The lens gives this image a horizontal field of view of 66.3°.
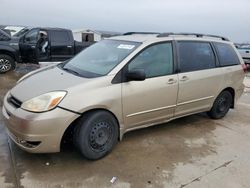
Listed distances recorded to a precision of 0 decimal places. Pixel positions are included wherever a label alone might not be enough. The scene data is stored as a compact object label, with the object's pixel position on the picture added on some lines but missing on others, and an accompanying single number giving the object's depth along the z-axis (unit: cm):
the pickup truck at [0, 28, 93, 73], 628
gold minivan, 220
